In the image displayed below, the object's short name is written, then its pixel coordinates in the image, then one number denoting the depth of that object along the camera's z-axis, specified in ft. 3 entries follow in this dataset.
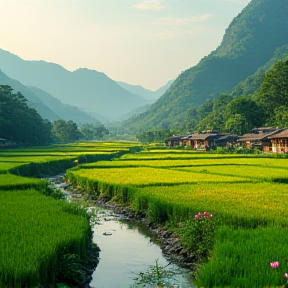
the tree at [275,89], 226.38
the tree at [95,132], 439.63
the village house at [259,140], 161.52
